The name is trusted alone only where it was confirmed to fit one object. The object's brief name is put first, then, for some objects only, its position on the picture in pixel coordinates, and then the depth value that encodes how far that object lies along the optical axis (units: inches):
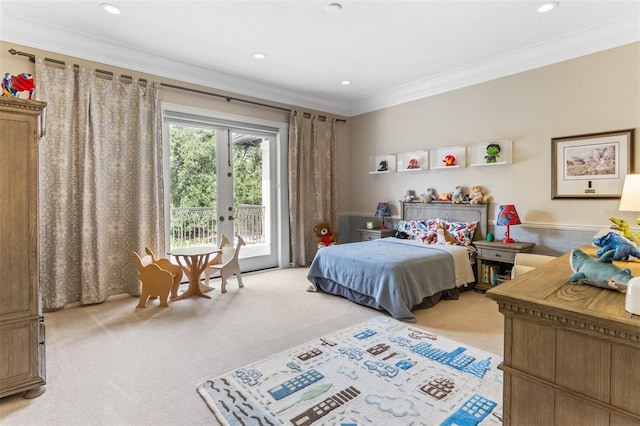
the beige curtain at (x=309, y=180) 213.8
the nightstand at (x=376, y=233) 207.5
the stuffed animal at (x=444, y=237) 169.9
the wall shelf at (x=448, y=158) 181.0
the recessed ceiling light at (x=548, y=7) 114.7
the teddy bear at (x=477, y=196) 171.3
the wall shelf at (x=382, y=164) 215.0
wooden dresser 34.1
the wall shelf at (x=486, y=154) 162.2
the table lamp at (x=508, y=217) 151.6
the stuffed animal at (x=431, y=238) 175.2
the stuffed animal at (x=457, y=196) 179.9
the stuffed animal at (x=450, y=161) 182.1
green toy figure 164.2
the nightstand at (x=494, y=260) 148.3
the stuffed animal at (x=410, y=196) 203.0
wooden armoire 76.4
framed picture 130.8
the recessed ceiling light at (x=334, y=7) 114.7
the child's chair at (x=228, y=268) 162.2
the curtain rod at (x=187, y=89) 129.9
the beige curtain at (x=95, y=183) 134.6
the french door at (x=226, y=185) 174.9
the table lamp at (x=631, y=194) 112.6
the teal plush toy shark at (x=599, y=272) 44.9
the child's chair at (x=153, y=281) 136.8
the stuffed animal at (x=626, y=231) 82.4
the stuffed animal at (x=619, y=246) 59.1
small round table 154.2
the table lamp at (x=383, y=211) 216.2
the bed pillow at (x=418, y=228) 183.8
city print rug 70.9
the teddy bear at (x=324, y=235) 221.5
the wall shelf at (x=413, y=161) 197.2
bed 128.9
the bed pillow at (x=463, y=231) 169.5
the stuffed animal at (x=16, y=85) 80.4
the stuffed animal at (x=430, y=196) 193.0
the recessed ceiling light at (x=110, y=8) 115.6
